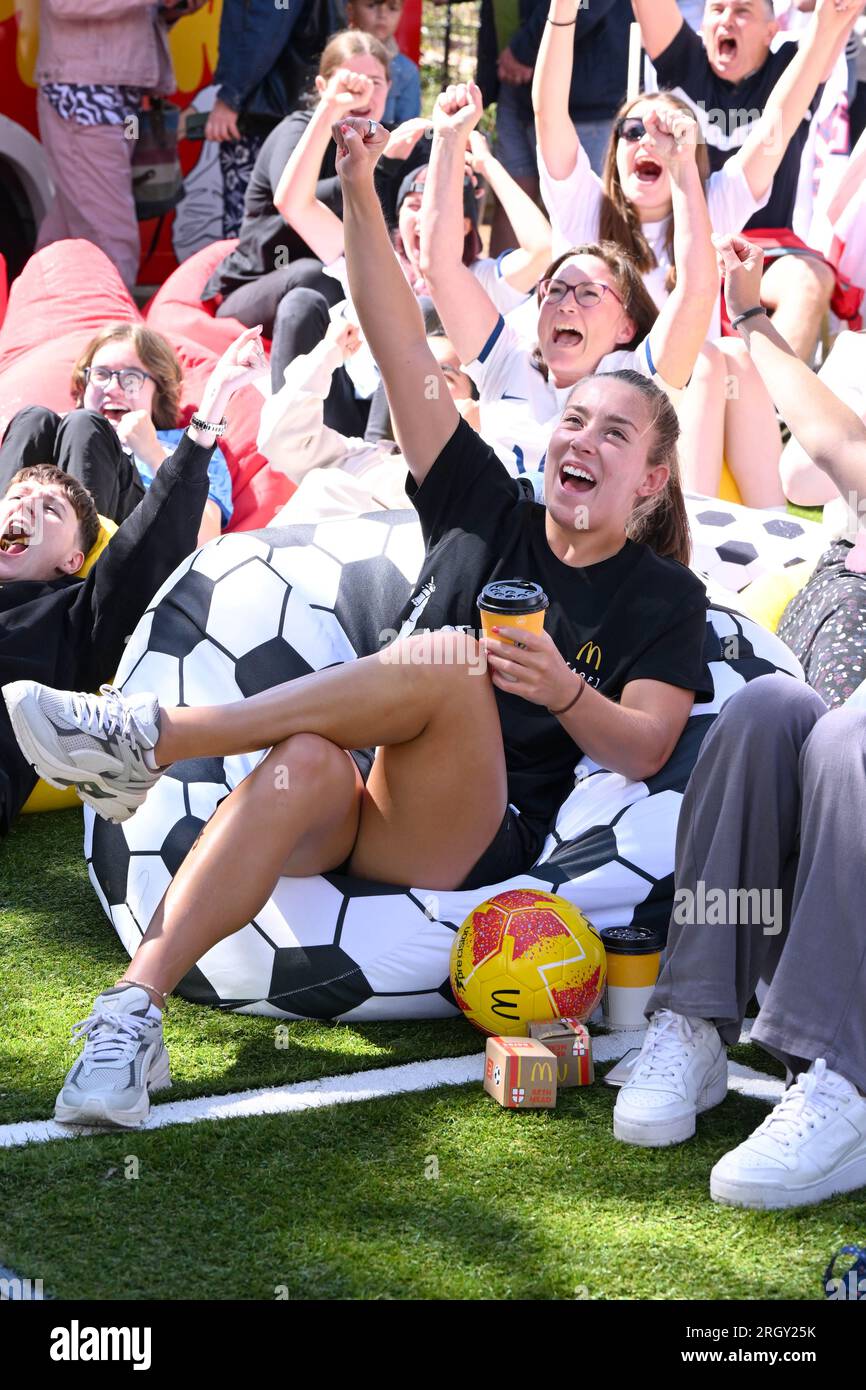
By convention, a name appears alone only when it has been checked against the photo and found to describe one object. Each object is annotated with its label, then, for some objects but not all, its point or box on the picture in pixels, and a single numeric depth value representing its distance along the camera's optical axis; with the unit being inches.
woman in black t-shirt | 103.3
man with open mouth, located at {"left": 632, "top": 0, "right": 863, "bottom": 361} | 237.3
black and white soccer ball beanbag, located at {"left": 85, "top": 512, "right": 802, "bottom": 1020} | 112.3
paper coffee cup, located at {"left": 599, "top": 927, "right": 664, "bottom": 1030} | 113.1
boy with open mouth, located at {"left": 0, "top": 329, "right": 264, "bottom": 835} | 142.0
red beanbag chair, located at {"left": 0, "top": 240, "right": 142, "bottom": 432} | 215.3
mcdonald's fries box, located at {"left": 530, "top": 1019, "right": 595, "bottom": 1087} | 104.0
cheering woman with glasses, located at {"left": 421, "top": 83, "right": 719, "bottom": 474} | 158.7
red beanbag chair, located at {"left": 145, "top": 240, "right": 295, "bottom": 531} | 201.9
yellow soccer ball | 106.4
